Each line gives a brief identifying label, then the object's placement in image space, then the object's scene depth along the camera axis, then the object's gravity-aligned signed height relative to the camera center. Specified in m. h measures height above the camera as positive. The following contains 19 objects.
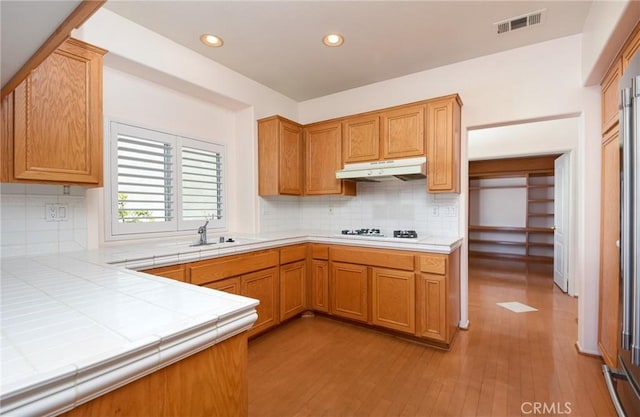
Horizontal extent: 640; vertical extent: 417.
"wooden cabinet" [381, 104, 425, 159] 2.82 +0.78
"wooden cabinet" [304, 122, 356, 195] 3.37 +0.59
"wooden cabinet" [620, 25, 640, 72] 1.57 +0.94
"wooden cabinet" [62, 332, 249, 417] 0.60 -0.44
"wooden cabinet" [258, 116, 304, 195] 3.29 +0.61
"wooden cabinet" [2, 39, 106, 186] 1.58 +0.51
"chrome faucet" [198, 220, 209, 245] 2.53 -0.24
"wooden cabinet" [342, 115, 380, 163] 3.09 +0.77
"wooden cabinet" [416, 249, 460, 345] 2.44 -0.79
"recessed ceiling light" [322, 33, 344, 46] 2.53 +1.53
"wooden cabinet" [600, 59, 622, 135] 1.91 +0.82
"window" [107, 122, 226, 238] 2.43 +0.24
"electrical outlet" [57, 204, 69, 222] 1.98 -0.03
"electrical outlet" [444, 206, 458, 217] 2.96 -0.03
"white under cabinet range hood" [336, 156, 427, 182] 2.70 +0.38
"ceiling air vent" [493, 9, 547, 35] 2.24 +1.52
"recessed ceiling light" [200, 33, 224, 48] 2.52 +1.51
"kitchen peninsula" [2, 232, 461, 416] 0.52 -0.29
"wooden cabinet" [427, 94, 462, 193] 2.67 +0.61
